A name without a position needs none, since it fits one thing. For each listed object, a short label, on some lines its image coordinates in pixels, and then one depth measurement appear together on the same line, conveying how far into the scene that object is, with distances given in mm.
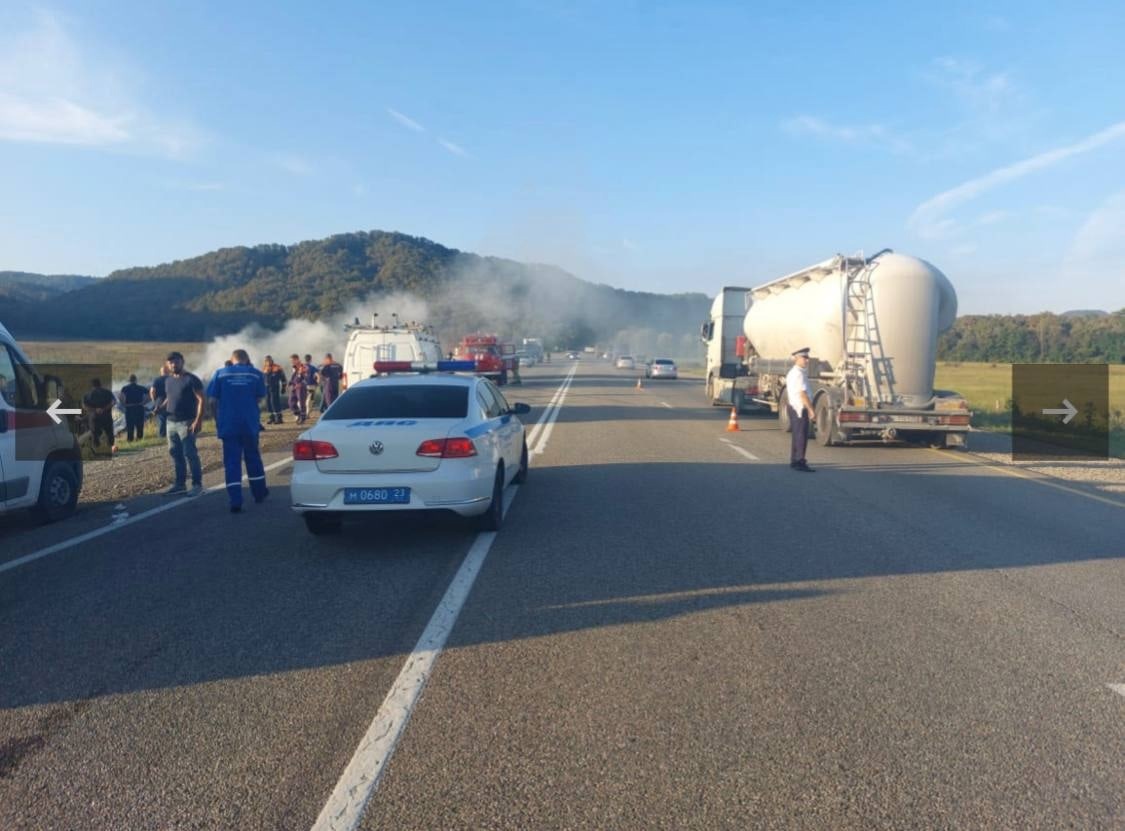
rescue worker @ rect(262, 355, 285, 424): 21734
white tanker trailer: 15609
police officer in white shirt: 12742
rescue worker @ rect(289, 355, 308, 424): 21906
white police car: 7480
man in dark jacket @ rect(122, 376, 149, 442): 19500
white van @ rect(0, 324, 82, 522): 8453
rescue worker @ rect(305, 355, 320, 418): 22161
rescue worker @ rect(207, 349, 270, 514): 9844
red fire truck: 37250
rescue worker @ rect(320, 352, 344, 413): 21609
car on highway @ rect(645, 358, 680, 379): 52125
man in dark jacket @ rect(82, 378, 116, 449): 17031
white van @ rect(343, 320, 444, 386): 21766
